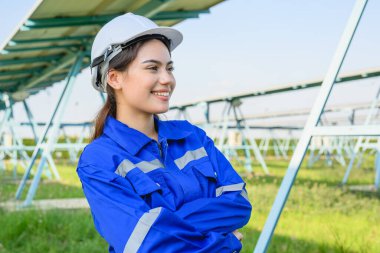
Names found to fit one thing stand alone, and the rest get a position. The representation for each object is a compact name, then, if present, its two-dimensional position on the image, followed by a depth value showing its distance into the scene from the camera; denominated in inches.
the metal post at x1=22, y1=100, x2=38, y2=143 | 416.8
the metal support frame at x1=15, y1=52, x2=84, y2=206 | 251.4
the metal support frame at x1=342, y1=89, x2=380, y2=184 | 307.5
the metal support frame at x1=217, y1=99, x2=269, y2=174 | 388.8
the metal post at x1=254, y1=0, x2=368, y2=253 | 89.8
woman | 59.5
